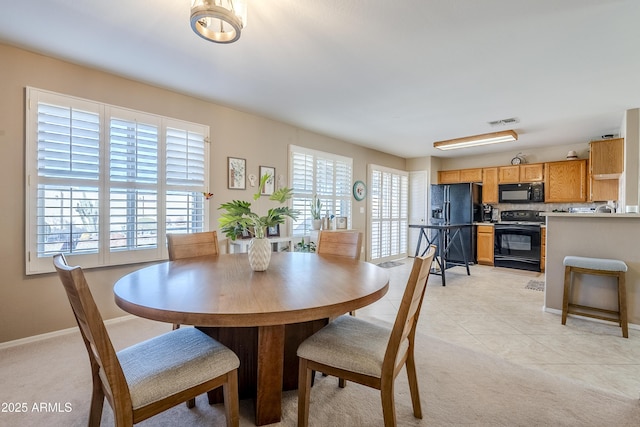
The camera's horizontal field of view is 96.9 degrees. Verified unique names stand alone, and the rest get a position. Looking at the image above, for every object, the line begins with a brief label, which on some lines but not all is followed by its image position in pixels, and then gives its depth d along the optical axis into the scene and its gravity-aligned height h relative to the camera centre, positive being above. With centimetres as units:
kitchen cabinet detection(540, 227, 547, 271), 501 -51
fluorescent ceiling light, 436 +123
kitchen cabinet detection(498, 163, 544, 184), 537 +82
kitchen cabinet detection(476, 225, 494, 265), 562 -59
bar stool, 252 -60
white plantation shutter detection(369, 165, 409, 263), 574 +2
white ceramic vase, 166 -25
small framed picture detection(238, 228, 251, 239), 342 -29
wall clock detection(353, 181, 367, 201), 534 +44
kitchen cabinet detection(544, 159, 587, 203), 494 +62
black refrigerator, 569 +9
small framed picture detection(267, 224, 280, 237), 377 -26
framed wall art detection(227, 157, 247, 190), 348 +49
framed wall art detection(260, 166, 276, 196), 384 +43
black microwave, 536 +44
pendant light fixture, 134 +97
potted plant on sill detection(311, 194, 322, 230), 435 +0
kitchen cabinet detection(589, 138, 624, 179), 358 +76
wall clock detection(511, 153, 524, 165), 560 +111
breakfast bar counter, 268 -33
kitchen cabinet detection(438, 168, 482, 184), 612 +87
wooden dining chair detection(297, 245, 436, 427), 116 -62
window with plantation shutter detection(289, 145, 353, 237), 429 +51
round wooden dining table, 103 -35
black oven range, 504 -49
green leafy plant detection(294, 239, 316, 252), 409 -49
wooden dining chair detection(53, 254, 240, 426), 93 -61
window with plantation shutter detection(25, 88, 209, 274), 230 +28
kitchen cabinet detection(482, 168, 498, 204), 585 +62
